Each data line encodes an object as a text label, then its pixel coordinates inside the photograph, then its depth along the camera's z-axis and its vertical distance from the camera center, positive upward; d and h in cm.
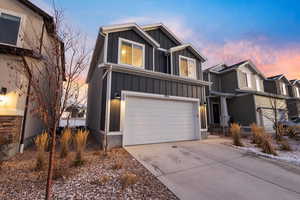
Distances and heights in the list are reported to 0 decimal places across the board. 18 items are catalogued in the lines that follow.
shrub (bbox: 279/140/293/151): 587 -138
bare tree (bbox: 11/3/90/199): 213 +80
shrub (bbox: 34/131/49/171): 348 -103
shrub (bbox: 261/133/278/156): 527 -130
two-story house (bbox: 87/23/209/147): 614 +138
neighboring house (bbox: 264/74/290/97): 1631 +399
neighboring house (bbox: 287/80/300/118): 1608 +162
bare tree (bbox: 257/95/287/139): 1205 +51
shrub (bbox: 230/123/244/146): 653 -100
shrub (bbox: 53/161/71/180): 307 -138
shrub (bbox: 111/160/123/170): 369 -144
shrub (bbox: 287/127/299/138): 863 -104
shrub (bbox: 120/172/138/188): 284 -142
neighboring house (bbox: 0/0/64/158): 443 +203
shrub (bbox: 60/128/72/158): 442 -100
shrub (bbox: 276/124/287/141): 762 -99
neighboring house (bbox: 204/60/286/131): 1184 +187
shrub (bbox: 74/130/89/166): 383 -98
